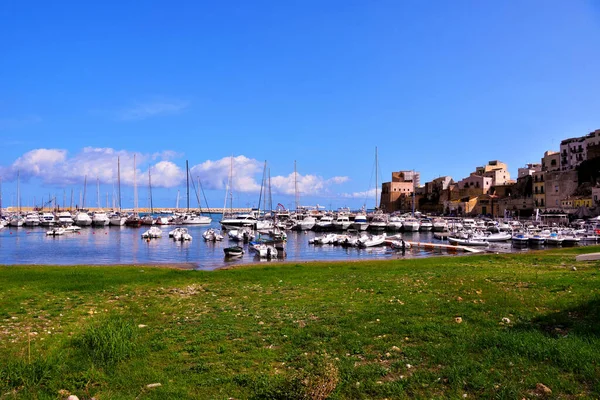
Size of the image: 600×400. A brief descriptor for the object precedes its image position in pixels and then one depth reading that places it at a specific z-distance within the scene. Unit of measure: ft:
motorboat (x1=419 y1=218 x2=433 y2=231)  331.57
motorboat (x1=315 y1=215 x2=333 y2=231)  348.38
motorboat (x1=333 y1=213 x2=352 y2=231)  345.78
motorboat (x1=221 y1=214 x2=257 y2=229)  345.96
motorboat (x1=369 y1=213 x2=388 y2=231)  341.41
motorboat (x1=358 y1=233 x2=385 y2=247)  206.39
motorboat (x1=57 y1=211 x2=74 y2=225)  374.75
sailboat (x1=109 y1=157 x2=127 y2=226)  385.25
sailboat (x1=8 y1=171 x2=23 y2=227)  362.39
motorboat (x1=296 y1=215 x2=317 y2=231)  348.18
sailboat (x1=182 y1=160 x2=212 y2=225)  417.96
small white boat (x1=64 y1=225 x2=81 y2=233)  301.63
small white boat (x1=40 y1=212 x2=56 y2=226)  370.37
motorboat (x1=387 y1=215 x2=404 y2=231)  339.77
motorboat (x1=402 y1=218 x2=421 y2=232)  330.54
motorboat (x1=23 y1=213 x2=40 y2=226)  373.40
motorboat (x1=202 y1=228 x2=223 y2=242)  232.94
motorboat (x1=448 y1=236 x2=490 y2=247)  207.92
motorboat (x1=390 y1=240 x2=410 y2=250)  184.63
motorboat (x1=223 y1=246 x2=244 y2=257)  163.32
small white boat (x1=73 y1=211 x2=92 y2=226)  373.40
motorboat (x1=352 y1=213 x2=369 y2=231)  341.19
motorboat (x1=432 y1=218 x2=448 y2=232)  311.78
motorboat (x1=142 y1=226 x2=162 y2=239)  254.96
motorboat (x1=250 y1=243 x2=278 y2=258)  160.15
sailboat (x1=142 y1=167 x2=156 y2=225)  399.48
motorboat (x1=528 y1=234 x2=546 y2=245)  209.15
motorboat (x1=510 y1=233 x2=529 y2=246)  213.95
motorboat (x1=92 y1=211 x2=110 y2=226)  374.00
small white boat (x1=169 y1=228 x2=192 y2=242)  237.86
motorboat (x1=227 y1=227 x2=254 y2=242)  231.65
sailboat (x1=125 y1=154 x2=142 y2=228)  387.63
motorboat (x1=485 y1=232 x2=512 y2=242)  225.56
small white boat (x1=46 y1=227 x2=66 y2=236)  278.77
